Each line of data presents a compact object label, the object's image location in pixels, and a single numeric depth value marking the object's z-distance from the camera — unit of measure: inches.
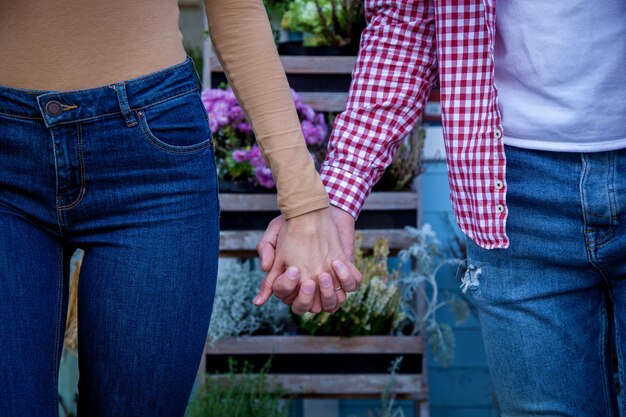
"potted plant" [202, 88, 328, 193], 131.0
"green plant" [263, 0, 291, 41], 152.3
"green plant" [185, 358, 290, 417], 121.0
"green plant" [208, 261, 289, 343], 127.2
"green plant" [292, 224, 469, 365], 126.0
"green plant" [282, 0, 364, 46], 139.6
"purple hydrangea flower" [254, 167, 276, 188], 127.6
